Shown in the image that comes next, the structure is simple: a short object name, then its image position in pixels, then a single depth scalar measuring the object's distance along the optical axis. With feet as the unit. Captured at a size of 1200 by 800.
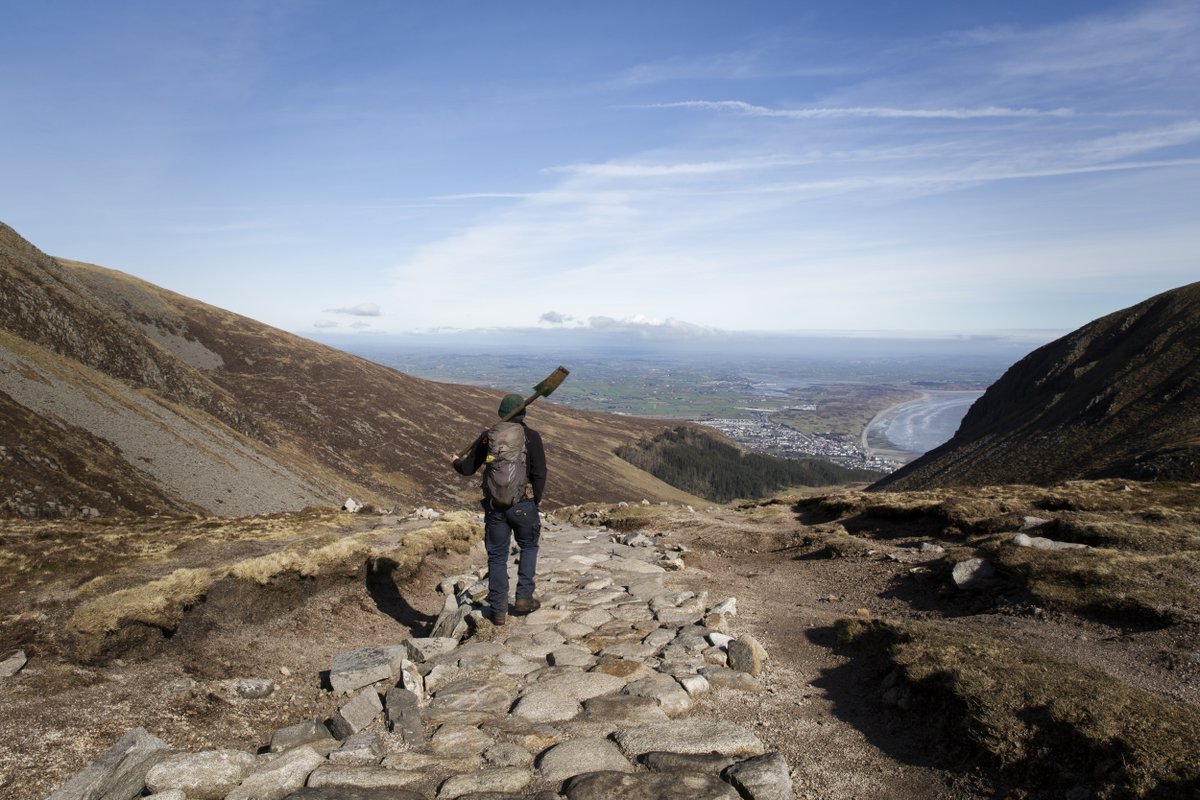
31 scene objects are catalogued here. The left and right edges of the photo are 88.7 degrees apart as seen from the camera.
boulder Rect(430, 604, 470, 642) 35.83
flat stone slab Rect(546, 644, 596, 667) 32.12
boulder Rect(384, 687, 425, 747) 24.02
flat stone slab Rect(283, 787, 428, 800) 19.11
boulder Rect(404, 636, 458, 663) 32.34
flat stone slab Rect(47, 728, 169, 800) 20.04
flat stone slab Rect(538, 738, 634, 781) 21.40
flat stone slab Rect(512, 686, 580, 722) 26.09
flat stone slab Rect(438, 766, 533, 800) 20.00
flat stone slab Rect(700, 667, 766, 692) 28.99
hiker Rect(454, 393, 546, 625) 35.24
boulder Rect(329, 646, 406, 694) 30.01
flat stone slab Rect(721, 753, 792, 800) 19.79
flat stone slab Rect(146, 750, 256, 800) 19.95
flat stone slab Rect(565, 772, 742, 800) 19.29
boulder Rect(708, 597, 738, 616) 39.24
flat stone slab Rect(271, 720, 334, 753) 23.77
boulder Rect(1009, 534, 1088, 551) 45.54
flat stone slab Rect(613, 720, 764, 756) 22.82
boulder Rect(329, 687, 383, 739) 24.44
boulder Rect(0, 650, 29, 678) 32.00
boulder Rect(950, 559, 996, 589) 43.86
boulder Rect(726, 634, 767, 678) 30.62
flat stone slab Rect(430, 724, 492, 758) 23.17
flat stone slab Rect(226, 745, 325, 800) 19.84
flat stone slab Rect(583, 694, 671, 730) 25.38
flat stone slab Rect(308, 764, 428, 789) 20.39
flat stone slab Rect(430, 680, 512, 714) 27.17
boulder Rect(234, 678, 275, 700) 30.25
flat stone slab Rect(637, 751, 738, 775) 21.18
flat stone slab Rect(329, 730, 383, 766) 22.30
